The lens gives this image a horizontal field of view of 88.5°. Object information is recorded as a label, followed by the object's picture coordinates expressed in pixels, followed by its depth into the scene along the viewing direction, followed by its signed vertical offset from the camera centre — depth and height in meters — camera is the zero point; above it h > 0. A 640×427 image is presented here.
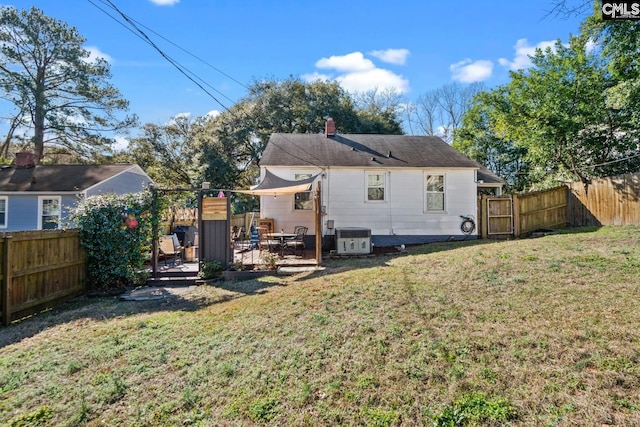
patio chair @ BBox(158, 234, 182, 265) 11.77 -1.02
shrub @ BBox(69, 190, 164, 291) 7.89 -0.38
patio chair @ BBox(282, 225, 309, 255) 11.57 -0.71
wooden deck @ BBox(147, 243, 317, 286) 8.61 -1.40
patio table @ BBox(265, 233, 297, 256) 10.87 -0.50
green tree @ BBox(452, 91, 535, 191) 24.22 +5.29
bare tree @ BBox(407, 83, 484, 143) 34.34 +12.07
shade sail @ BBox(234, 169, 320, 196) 9.90 +1.09
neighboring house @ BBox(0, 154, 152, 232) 15.60 +1.38
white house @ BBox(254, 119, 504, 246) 13.15 +1.01
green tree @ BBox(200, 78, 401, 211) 24.39 +7.77
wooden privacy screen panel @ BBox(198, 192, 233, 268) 8.95 -0.20
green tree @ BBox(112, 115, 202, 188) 26.66 +5.77
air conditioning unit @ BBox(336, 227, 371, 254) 11.32 -0.69
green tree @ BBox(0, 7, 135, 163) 21.38 +9.51
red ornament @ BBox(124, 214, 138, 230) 8.16 +0.02
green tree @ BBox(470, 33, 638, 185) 14.88 +4.90
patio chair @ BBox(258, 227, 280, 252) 11.66 -0.74
